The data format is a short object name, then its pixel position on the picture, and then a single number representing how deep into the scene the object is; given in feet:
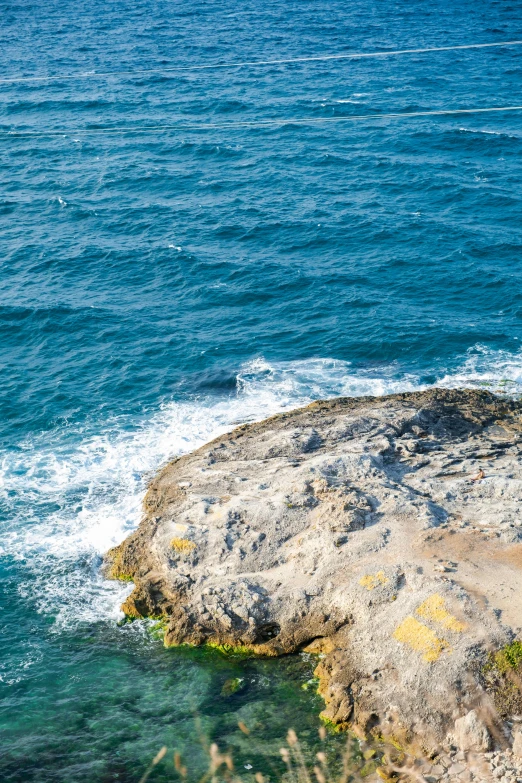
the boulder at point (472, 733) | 101.96
